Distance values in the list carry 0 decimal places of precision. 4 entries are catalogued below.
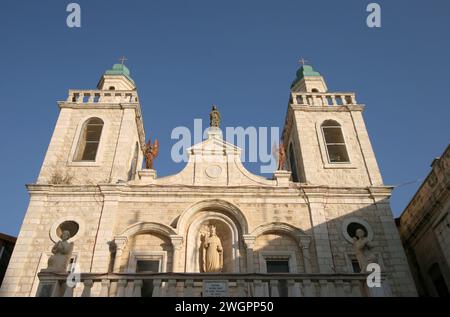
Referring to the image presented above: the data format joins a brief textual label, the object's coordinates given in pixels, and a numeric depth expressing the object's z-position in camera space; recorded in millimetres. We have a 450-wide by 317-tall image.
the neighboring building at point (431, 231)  15945
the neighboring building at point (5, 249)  19391
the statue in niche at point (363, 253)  12789
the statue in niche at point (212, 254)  15773
